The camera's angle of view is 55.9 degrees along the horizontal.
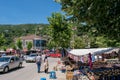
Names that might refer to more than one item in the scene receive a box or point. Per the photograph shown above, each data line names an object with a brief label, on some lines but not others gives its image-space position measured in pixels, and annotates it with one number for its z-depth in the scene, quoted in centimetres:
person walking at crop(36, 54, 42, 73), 1060
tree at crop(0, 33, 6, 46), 2895
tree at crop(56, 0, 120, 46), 516
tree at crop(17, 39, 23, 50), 4555
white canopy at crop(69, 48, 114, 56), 1073
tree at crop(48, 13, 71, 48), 2175
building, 4913
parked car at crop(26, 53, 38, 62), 1810
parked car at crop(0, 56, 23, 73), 1066
